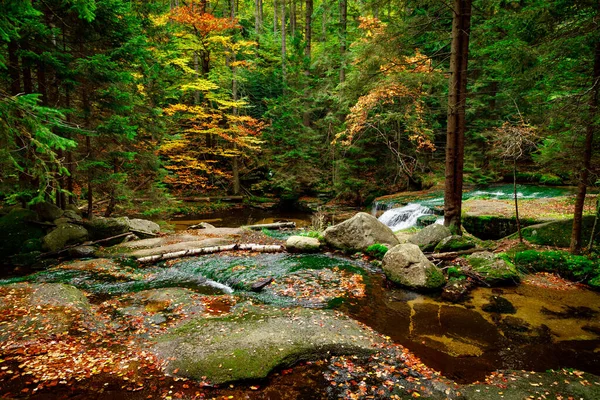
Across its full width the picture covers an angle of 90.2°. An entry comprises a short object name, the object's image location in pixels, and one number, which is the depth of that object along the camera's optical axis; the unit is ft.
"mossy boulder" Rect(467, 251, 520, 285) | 23.95
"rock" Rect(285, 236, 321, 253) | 34.19
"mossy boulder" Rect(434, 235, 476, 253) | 29.60
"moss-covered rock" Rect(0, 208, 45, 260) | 31.14
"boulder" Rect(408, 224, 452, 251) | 30.55
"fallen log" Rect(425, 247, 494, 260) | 28.09
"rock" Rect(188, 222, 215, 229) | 49.66
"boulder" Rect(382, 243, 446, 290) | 23.49
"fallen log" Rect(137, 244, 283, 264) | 31.51
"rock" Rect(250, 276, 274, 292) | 24.17
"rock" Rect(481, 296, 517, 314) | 20.10
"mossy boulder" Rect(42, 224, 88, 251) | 32.09
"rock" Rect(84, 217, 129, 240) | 36.42
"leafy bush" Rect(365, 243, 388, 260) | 30.81
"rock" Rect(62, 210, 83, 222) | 36.24
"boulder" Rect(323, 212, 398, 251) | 33.04
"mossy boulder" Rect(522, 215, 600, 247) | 26.45
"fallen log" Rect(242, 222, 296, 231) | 50.18
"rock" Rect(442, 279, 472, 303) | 22.04
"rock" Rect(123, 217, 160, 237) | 40.81
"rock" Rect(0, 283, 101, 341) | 16.25
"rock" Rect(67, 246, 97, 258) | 32.50
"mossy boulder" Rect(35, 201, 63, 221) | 34.01
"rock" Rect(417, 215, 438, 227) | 40.65
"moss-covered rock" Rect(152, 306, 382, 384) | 13.89
